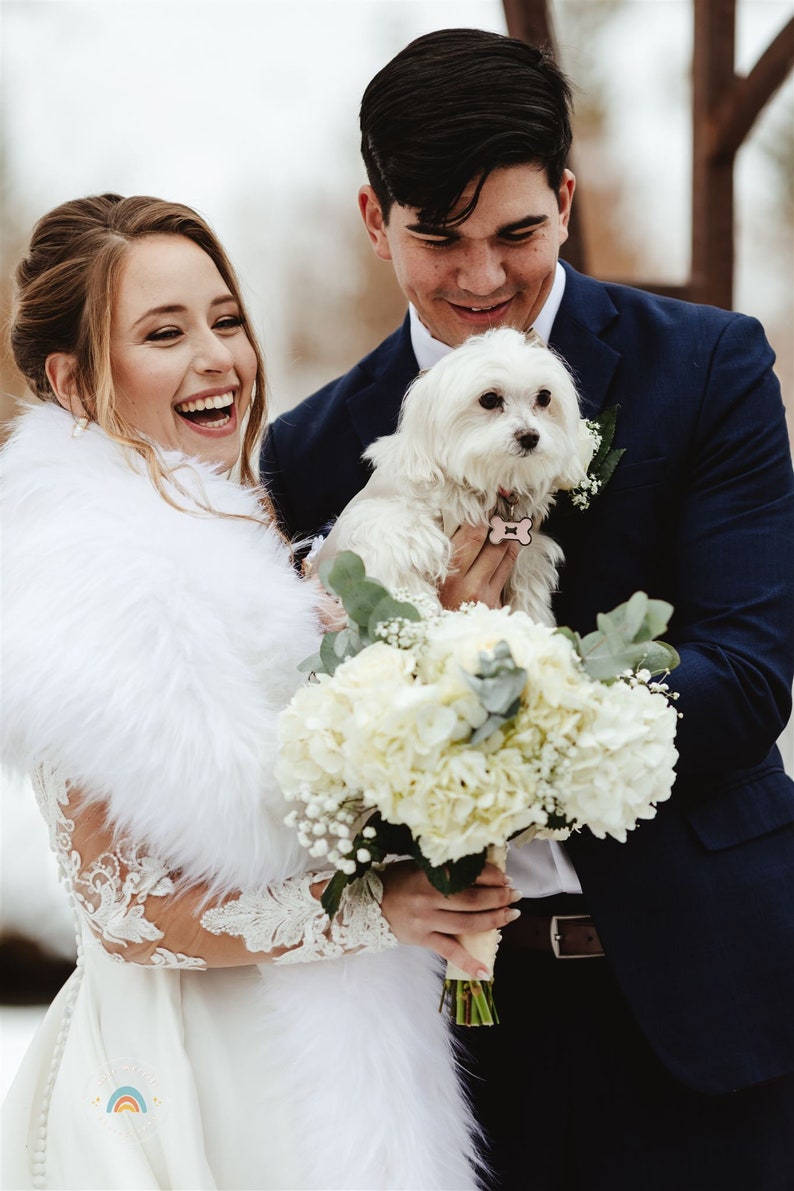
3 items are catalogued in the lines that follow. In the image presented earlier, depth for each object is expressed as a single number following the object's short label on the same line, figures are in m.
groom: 2.07
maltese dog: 2.15
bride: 1.84
